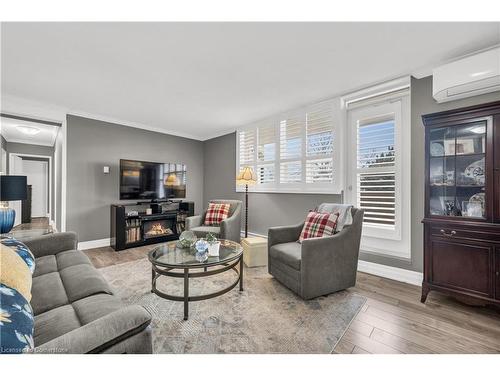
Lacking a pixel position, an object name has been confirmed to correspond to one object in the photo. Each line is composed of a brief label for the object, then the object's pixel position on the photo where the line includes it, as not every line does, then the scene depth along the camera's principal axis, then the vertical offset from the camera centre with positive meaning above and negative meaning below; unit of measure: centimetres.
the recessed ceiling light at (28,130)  464 +130
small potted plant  216 -57
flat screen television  403 +17
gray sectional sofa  78 -61
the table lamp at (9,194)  226 -5
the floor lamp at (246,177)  368 +20
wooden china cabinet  183 -13
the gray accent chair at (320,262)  209 -73
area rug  151 -105
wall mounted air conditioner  190 +101
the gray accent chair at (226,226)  347 -62
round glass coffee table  182 -63
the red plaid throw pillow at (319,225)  238 -40
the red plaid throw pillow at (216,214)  389 -44
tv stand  375 -64
